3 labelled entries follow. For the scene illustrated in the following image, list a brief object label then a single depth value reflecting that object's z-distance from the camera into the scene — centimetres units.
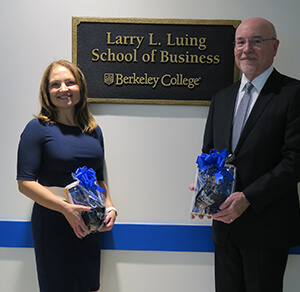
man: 170
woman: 180
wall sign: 219
